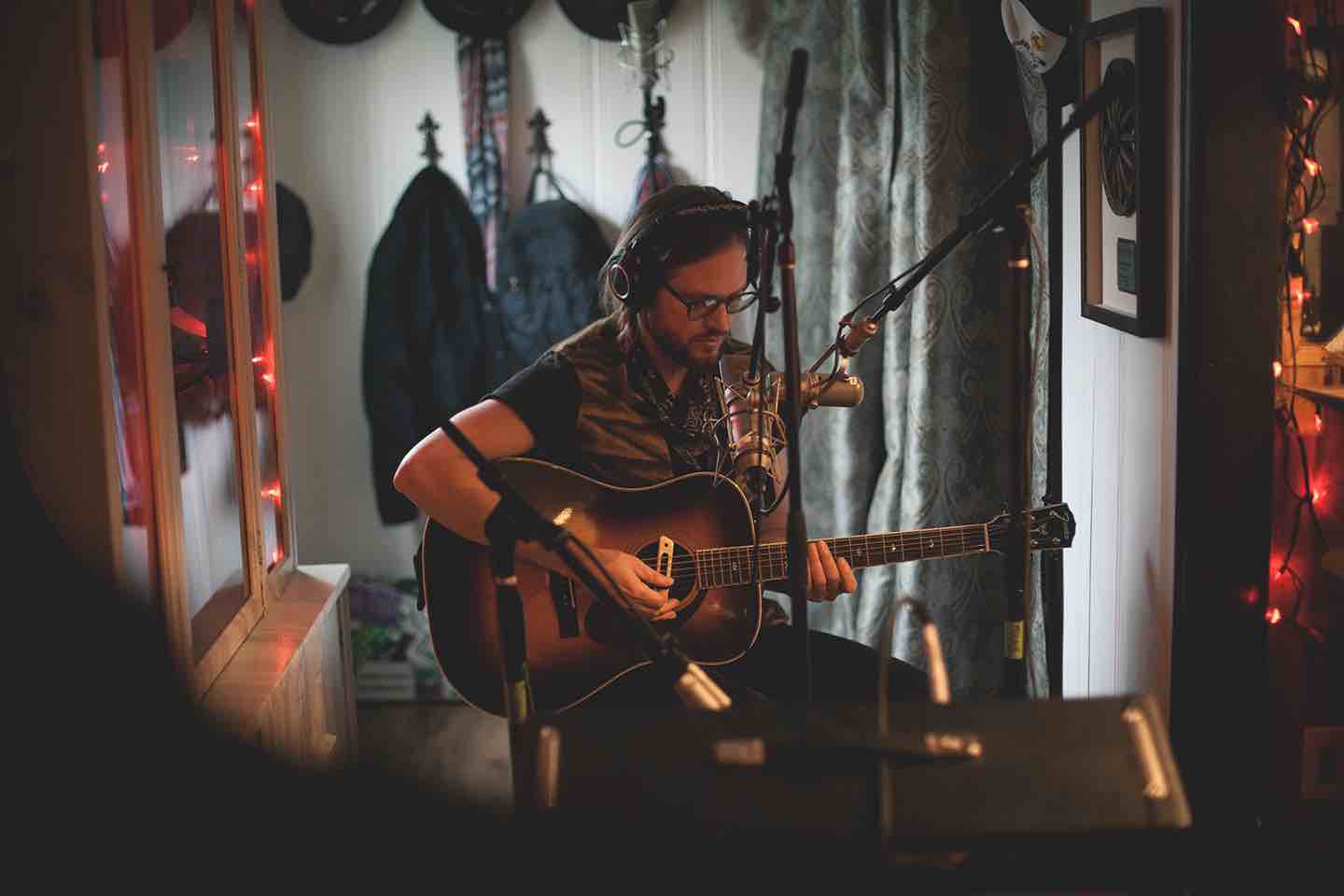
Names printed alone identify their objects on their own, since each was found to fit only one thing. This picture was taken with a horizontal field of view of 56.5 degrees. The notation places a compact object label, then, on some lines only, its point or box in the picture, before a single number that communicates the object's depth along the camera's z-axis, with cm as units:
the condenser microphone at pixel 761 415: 176
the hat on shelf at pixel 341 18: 367
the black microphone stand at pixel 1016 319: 155
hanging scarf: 369
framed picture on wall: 186
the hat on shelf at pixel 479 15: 361
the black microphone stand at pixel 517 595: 135
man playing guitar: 202
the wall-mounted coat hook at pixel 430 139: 373
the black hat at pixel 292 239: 374
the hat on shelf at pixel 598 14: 358
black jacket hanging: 369
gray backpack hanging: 363
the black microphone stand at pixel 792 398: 144
